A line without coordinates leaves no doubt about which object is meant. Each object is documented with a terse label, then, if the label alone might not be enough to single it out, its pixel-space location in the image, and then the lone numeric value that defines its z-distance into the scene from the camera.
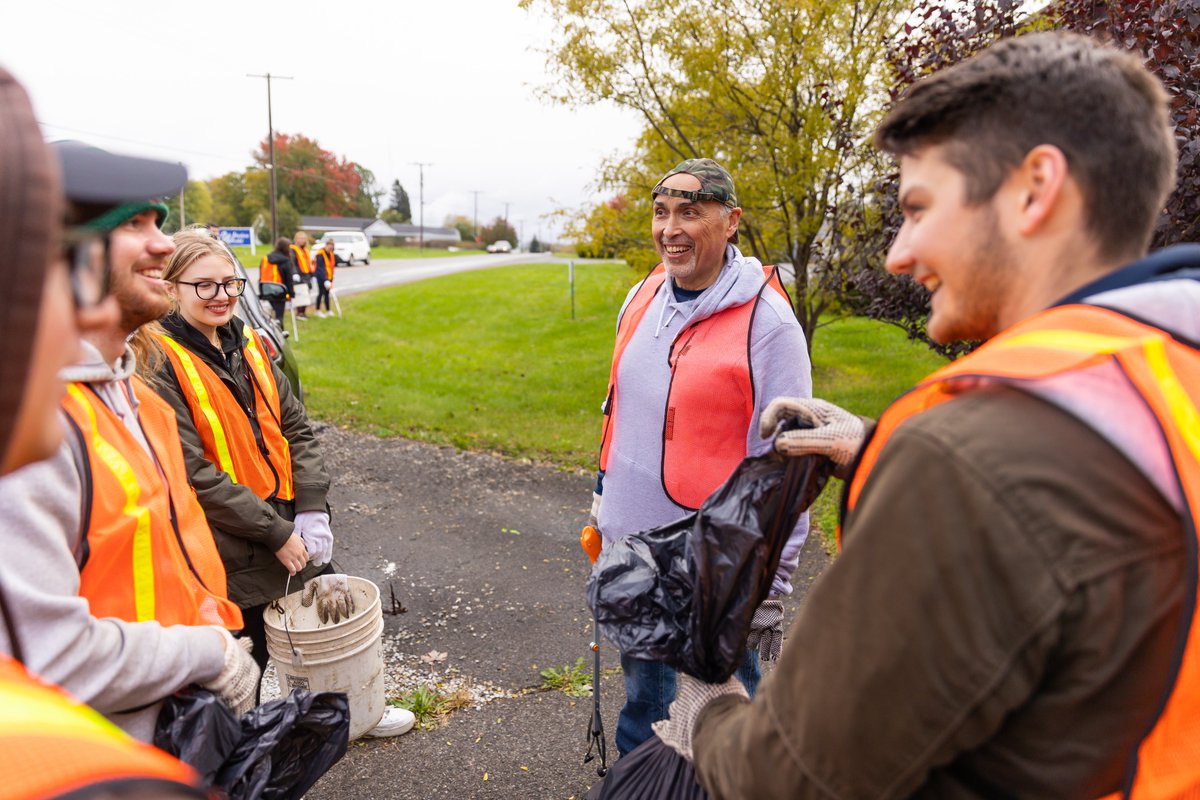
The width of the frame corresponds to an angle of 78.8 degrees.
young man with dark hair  0.93
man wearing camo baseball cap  2.58
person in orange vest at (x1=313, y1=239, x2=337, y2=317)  16.61
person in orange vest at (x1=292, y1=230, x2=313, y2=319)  15.03
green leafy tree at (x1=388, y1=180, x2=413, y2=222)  118.56
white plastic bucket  2.94
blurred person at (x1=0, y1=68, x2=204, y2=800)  0.64
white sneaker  3.40
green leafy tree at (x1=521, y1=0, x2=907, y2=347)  6.92
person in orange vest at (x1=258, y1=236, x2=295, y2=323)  14.30
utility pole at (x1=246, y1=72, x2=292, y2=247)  34.12
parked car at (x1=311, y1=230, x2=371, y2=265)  36.50
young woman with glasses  2.75
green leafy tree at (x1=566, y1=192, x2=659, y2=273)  8.79
